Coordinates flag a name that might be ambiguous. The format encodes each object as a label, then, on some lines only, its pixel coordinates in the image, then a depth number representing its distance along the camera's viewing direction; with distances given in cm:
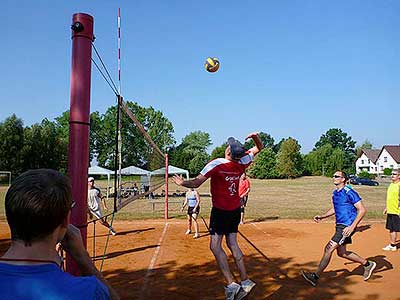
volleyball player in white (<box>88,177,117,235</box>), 1009
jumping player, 515
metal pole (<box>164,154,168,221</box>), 1461
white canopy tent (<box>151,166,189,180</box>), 2649
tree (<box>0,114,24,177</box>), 4062
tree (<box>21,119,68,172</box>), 4053
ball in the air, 855
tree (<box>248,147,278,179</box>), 6831
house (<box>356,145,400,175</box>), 8501
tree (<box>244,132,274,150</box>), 12375
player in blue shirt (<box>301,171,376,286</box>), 595
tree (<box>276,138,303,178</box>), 6962
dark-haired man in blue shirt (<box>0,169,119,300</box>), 135
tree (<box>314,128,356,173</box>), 12206
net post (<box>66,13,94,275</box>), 320
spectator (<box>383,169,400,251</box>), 905
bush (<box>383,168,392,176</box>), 7012
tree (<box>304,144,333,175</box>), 7738
